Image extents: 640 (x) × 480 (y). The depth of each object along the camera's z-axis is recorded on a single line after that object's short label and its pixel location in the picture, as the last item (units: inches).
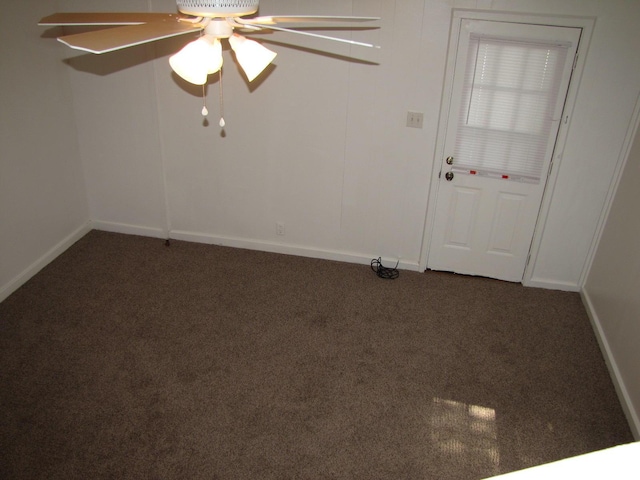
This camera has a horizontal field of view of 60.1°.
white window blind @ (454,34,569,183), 156.3
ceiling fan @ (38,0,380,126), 71.7
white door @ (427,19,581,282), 155.6
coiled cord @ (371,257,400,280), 187.8
